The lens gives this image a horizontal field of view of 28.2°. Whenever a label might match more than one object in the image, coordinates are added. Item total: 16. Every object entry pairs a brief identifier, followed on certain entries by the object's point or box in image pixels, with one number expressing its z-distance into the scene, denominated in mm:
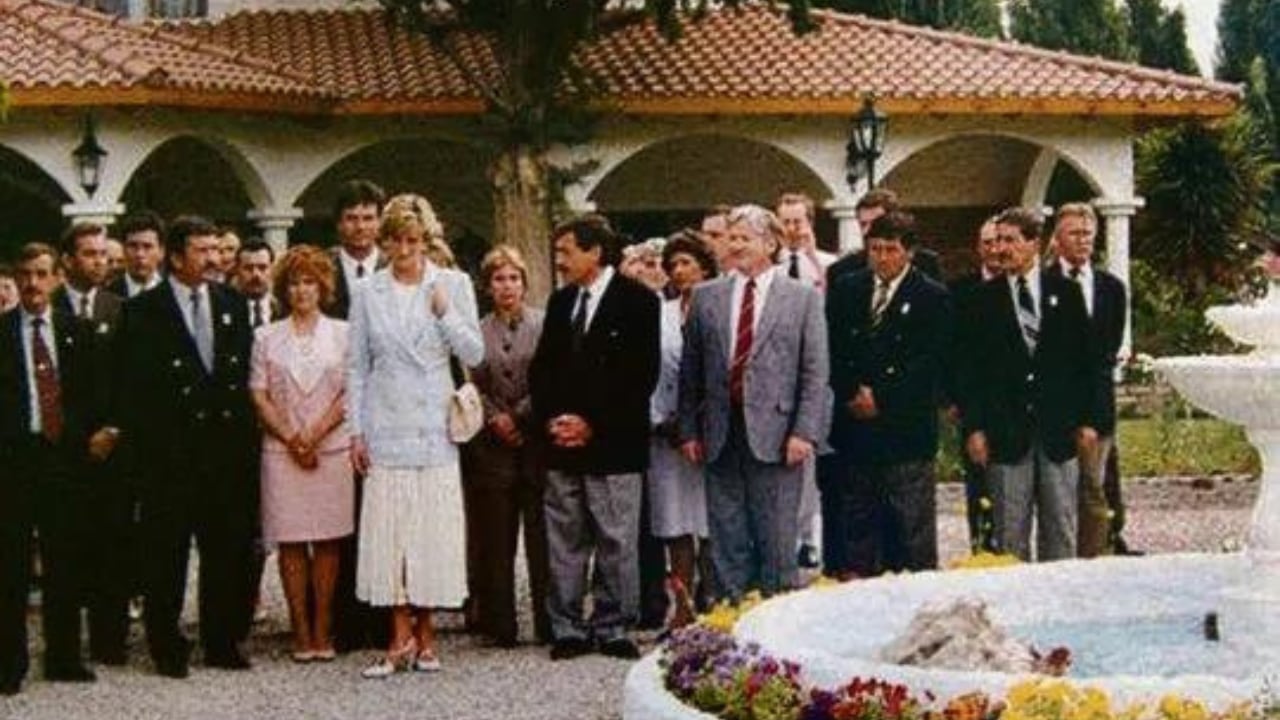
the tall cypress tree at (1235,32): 58281
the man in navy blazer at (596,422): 11234
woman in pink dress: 11336
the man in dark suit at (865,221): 11922
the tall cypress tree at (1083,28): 51469
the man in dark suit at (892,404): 11141
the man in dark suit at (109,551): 11328
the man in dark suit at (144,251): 12312
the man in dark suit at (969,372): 11508
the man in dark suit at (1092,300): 12164
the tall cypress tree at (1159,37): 53281
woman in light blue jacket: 10938
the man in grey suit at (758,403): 10703
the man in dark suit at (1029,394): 11320
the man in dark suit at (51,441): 10953
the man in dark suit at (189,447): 11273
